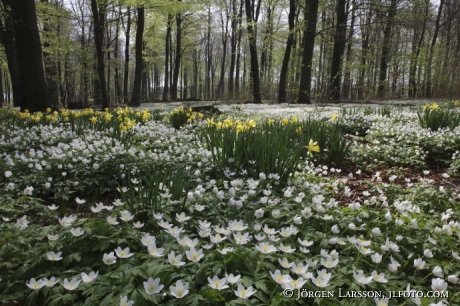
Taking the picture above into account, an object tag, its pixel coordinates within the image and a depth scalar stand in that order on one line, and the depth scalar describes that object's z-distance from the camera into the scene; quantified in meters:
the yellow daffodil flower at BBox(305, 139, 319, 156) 2.85
